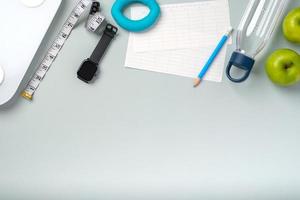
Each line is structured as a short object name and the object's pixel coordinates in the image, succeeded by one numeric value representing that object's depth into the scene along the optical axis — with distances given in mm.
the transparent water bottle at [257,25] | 864
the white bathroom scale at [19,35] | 815
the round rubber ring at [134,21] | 837
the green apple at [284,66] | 807
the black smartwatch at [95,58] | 828
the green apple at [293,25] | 812
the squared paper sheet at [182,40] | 852
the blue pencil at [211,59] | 847
